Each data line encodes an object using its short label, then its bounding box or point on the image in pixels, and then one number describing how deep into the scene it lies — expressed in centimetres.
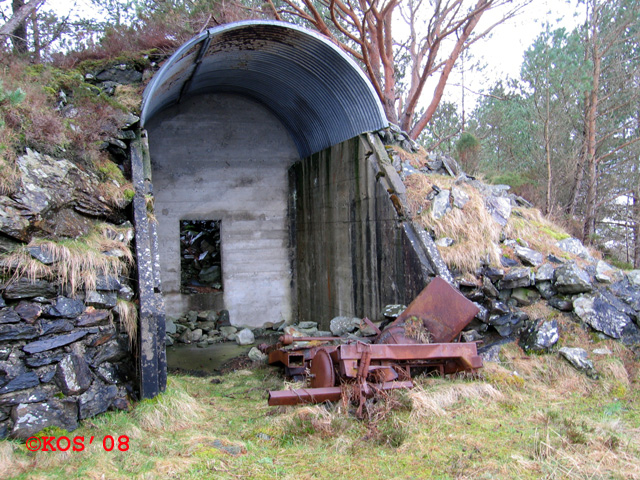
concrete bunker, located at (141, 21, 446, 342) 773
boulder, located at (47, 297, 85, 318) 448
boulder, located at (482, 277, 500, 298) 643
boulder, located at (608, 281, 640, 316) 620
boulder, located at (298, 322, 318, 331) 990
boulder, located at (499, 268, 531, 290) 654
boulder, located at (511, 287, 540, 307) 650
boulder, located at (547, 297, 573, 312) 630
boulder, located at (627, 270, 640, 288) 650
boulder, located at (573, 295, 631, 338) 595
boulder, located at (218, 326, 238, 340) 1026
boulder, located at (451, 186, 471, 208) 744
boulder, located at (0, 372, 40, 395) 407
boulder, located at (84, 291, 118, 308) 477
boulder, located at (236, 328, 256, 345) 984
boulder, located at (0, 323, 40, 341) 415
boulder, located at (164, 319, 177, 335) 982
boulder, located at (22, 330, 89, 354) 426
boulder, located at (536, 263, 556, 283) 657
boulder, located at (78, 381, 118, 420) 446
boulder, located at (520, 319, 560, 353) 588
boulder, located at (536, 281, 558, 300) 650
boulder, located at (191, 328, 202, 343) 988
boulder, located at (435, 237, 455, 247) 692
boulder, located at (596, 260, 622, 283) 650
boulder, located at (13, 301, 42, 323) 429
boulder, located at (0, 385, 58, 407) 406
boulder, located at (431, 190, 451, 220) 723
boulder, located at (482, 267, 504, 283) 659
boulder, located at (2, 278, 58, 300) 429
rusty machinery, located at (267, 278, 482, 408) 454
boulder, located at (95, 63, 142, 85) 799
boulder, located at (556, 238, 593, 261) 763
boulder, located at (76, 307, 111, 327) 466
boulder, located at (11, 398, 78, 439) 405
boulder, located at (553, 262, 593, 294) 630
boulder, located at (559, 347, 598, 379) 547
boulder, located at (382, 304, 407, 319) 668
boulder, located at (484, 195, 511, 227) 769
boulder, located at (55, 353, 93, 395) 436
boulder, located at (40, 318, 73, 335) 439
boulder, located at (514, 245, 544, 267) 687
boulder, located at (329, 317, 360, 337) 736
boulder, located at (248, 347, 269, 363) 760
